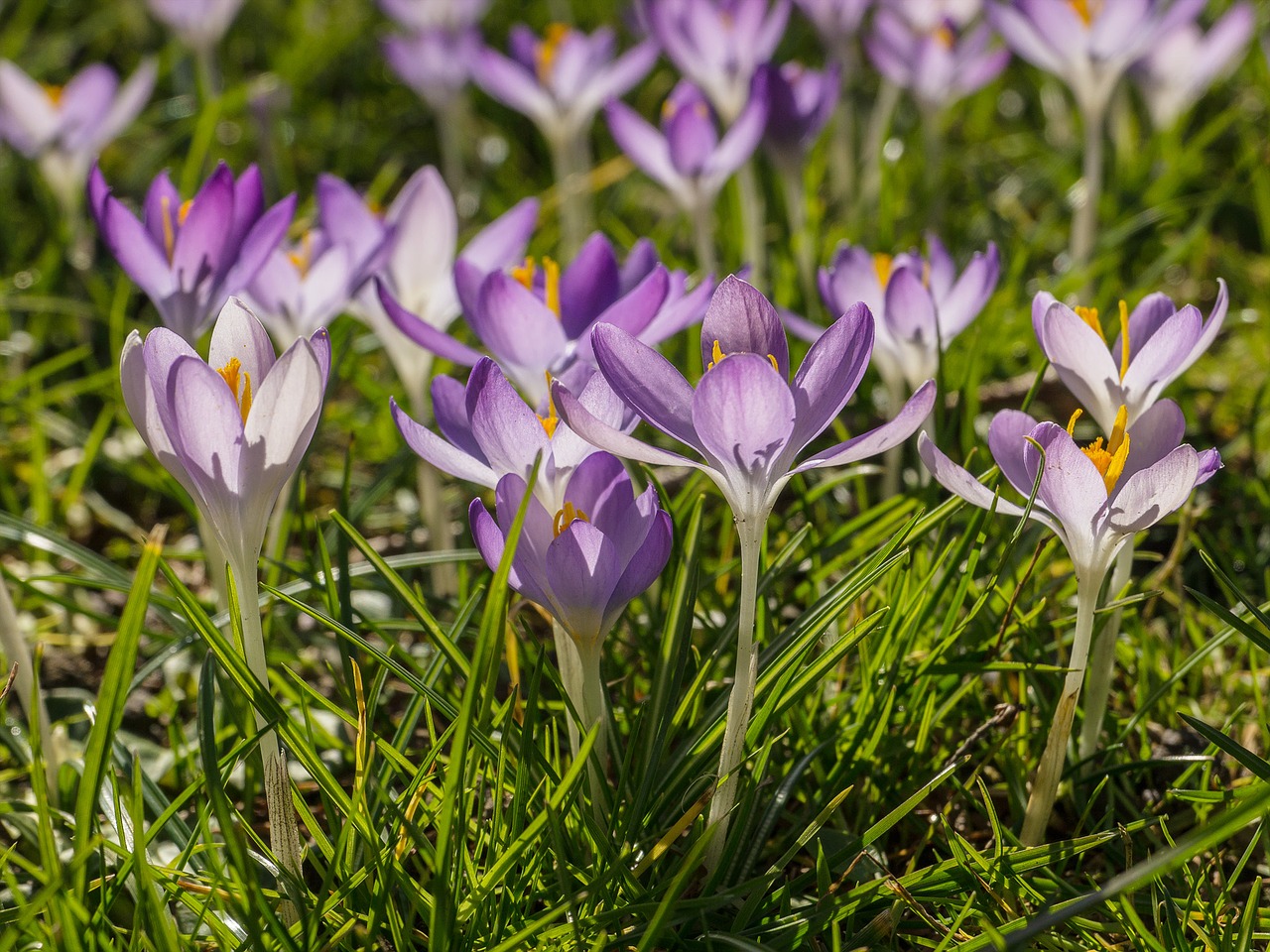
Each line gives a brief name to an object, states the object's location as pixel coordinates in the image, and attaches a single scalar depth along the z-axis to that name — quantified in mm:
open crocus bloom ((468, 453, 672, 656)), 748
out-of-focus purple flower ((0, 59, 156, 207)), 1053
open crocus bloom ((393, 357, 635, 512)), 757
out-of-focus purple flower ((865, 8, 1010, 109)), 1129
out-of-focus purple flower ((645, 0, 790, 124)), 1075
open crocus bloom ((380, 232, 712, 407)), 798
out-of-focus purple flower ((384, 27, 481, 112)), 1324
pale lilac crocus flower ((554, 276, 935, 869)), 735
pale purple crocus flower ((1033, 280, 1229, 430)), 773
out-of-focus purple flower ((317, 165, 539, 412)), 867
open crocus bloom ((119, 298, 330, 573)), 740
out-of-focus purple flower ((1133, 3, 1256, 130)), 1182
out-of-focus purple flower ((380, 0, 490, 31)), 1360
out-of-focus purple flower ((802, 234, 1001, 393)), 830
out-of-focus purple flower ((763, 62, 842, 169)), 991
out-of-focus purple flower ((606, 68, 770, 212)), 926
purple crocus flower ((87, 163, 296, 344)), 815
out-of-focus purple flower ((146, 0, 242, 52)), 1263
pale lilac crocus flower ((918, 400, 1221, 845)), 750
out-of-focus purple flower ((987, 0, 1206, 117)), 964
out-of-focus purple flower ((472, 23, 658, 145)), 1118
